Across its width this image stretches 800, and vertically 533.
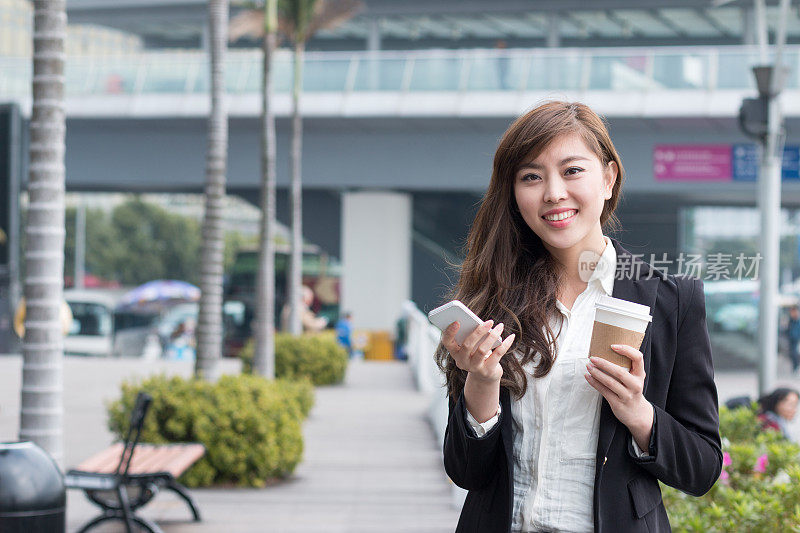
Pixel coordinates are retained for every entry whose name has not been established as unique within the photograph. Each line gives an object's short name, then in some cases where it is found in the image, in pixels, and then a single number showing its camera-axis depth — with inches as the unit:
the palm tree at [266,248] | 505.4
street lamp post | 428.1
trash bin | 165.3
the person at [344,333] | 1028.5
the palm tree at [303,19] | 700.0
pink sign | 955.3
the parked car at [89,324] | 1249.4
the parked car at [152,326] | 1298.0
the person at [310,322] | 917.8
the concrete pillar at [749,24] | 1149.1
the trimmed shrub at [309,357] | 724.7
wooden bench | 258.1
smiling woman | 81.7
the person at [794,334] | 930.3
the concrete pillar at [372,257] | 1178.6
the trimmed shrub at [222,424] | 344.8
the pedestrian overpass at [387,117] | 885.8
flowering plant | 165.0
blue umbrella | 1448.1
